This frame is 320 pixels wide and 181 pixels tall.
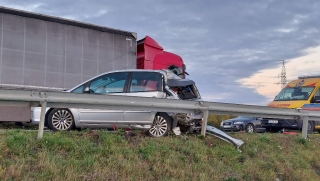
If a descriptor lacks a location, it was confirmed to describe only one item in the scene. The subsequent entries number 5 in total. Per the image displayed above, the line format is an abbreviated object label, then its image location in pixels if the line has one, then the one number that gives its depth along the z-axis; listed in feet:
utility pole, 157.02
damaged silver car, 26.53
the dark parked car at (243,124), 52.34
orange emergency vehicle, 47.70
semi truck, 37.06
